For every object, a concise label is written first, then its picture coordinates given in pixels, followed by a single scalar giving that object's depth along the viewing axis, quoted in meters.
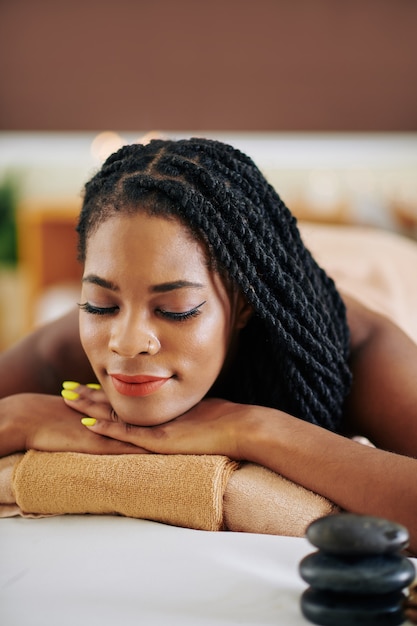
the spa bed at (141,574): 0.71
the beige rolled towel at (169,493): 0.92
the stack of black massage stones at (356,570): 0.64
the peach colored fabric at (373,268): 1.76
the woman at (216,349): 0.98
